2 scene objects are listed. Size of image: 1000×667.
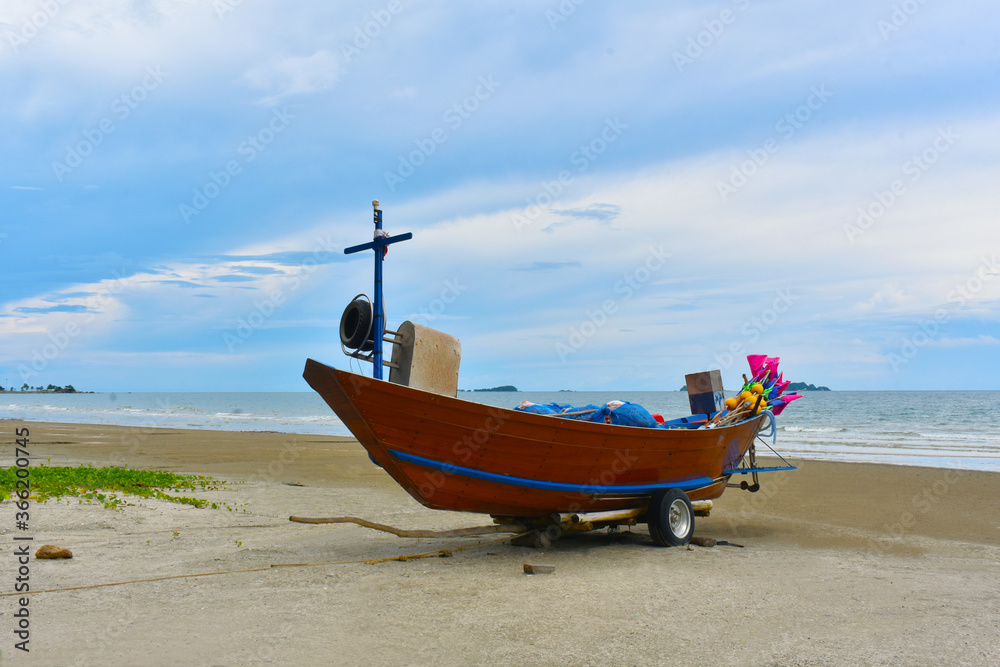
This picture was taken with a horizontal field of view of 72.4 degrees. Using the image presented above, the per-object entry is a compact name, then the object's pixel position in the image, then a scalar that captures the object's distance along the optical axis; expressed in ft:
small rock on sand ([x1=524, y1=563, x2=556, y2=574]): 20.13
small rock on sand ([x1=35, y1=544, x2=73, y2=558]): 20.76
